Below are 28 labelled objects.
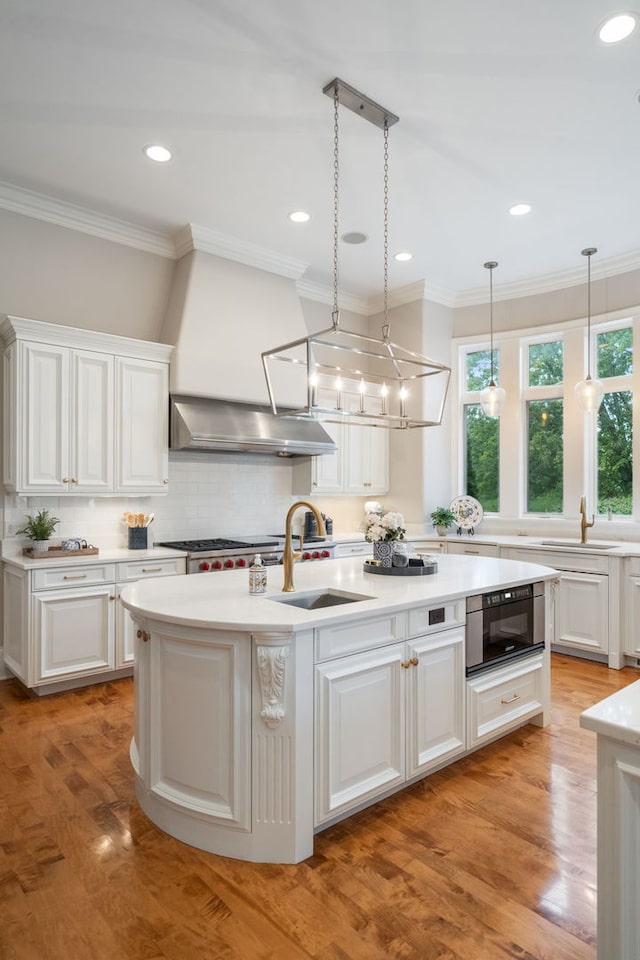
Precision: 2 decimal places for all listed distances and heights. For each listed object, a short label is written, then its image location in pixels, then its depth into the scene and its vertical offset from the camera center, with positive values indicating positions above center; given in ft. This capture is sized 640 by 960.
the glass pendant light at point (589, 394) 15.29 +2.26
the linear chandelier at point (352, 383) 16.72 +3.10
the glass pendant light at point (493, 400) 16.57 +2.29
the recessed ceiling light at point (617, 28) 8.16 +6.53
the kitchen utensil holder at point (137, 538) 14.46 -1.48
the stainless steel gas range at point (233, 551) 14.12 -1.90
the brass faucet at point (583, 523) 16.65 -1.29
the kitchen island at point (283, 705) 6.86 -2.93
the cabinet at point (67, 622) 12.16 -3.15
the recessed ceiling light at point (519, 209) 13.75 +6.52
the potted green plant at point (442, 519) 18.93 -1.34
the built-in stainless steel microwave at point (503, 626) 9.39 -2.57
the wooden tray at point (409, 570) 10.37 -1.66
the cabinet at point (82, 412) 12.52 +1.56
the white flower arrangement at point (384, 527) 10.61 -0.89
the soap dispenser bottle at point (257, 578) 8.48 -1.46
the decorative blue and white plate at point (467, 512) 19.29 -1.12
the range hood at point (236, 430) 14.53 +1.32
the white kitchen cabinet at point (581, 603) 14.85 -3.30
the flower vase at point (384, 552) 10.67 -1.36
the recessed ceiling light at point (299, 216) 14.19 +6.55
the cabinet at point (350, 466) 18.21 +0.42
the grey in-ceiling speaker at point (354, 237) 15.53 +6.59
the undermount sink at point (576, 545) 15.81 -1.87
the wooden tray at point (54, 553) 12.63 -1.66
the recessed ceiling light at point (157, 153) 11.37 +6.55
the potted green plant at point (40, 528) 12.91 -1.13
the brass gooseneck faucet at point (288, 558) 8.57 -1.19
